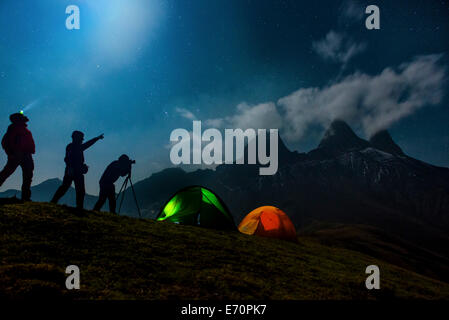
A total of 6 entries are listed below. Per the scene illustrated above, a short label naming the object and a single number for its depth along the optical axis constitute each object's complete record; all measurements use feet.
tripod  53.10
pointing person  38.88
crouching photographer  47.75
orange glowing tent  63.05
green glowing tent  54.54
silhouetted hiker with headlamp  34.40
